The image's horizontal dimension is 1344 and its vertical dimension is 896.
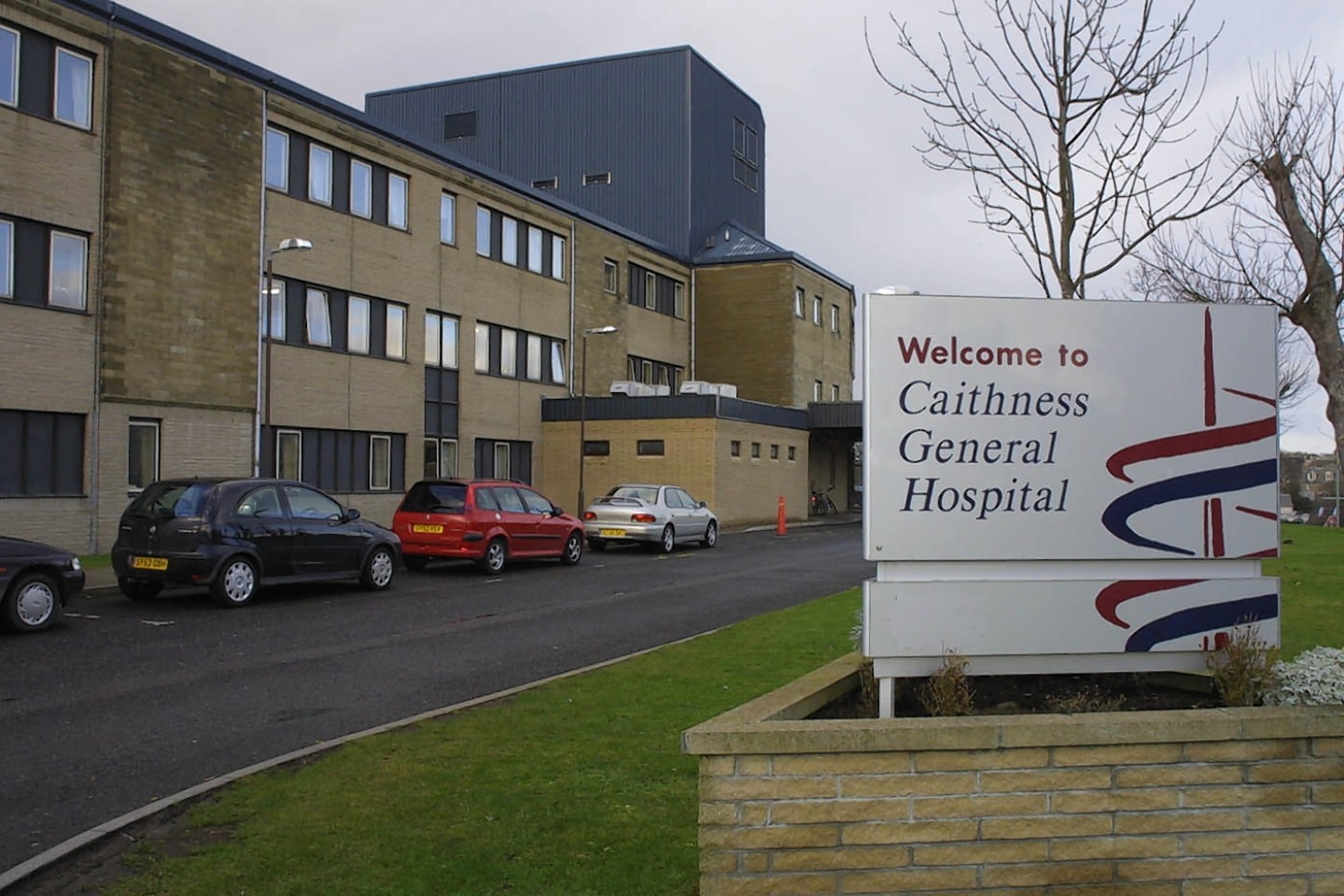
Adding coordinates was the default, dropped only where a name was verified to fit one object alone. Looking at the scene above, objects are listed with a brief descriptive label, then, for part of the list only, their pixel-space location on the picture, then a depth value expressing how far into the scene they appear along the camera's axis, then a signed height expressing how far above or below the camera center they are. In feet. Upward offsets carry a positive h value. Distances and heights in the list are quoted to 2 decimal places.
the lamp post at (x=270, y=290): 69.62 +13.50
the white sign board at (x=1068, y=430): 16.75 +0.93
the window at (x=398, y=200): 97.19 +23.95
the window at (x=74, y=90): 69.15 +23.45
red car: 66.49 -1.98
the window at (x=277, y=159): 84.69 +23.70
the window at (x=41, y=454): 66.28 +1.84
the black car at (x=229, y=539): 48.73 -2.21
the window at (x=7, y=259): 65.72 +12.55
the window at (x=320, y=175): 88.69 +23.70
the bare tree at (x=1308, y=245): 41.73 +9.89
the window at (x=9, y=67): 65.87 +23.38
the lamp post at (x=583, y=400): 109.00 +8.50
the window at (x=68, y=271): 68.95 +12.68
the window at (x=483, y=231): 109.40 +23.99
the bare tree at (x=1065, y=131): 27.27 +8.81
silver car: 86.22 -1.98
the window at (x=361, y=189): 93.15 +23.76
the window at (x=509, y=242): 113.60 +23.94
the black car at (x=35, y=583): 39.93 -3.36
